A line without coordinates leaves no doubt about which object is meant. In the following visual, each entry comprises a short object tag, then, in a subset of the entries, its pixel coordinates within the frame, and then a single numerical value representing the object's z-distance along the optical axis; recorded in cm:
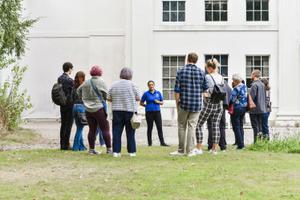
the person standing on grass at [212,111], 1272
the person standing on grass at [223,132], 1376
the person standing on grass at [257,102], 1509
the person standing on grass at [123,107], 1216
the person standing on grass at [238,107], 1459
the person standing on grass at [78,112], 1347
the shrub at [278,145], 1391
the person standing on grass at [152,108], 1602
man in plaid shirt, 1220
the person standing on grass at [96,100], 1264
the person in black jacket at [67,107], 1352
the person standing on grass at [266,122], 1536
